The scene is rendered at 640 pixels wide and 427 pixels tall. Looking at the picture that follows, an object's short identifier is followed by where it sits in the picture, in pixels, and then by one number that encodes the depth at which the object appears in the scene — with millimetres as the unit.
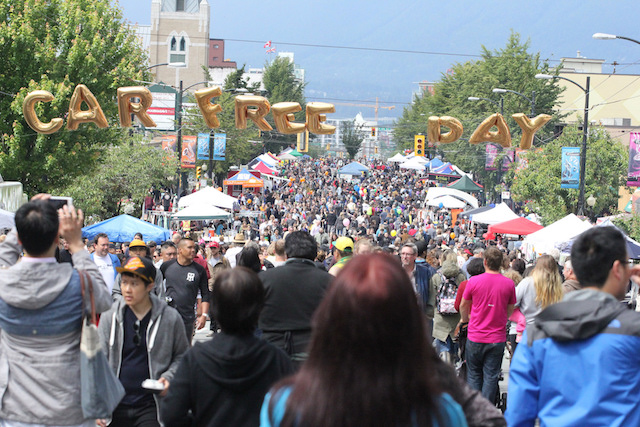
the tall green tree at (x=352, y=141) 148125
